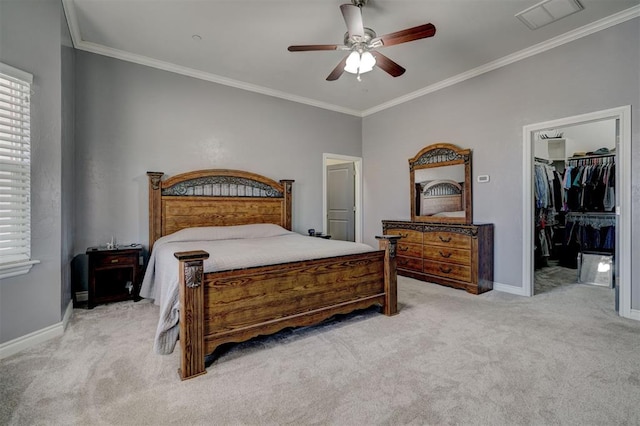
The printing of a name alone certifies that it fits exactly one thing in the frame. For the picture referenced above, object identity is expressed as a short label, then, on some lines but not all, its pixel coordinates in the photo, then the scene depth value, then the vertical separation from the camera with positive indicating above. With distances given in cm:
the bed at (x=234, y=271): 206 -48
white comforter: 215 -35
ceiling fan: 240 +143
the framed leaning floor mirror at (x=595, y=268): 423 -79
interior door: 639 +24
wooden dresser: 386 -57
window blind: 224 +30
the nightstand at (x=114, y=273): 326 -70
